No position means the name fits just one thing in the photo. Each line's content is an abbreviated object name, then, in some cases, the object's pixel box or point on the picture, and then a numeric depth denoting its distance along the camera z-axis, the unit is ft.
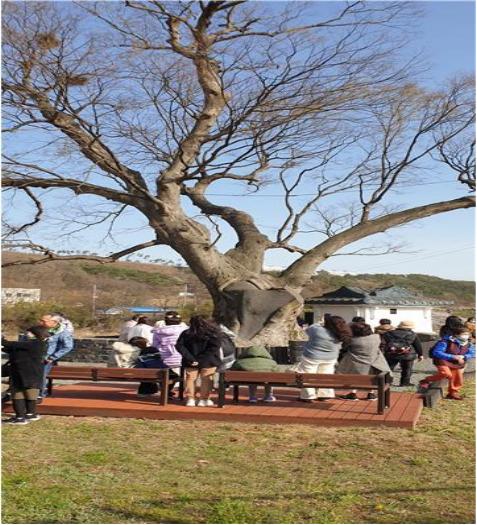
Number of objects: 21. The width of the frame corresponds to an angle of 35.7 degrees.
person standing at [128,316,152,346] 42.29
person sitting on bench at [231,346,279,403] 36.09
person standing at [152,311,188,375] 36.86
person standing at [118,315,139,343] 45.08
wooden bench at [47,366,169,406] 34.60
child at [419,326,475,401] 37.37
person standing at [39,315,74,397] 35.27
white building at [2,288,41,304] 124.47
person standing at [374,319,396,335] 46.52
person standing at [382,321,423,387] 43.96
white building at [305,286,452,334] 134.92
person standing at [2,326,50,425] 30.73
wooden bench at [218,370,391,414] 31.89
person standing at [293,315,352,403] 35.01
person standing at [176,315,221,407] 34.24
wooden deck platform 31.40
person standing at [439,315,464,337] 37.09
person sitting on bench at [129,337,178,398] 37.24
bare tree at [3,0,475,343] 58.29
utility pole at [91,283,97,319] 129.65
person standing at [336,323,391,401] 35.24
